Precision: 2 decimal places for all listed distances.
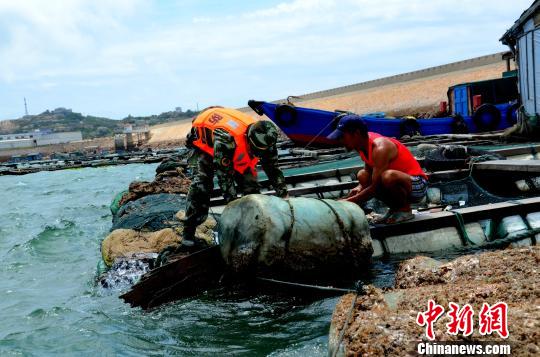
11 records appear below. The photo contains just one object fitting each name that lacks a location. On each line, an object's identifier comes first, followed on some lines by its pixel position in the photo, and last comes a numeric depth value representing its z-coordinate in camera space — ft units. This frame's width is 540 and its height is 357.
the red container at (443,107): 89.55
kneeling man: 19.83
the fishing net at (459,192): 27.27
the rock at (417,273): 12.98
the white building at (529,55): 49.65
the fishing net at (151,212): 27.09
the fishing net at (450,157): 33.86
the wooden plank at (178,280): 17.98
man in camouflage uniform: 19.43
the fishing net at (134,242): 24.20
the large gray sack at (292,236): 16.34
